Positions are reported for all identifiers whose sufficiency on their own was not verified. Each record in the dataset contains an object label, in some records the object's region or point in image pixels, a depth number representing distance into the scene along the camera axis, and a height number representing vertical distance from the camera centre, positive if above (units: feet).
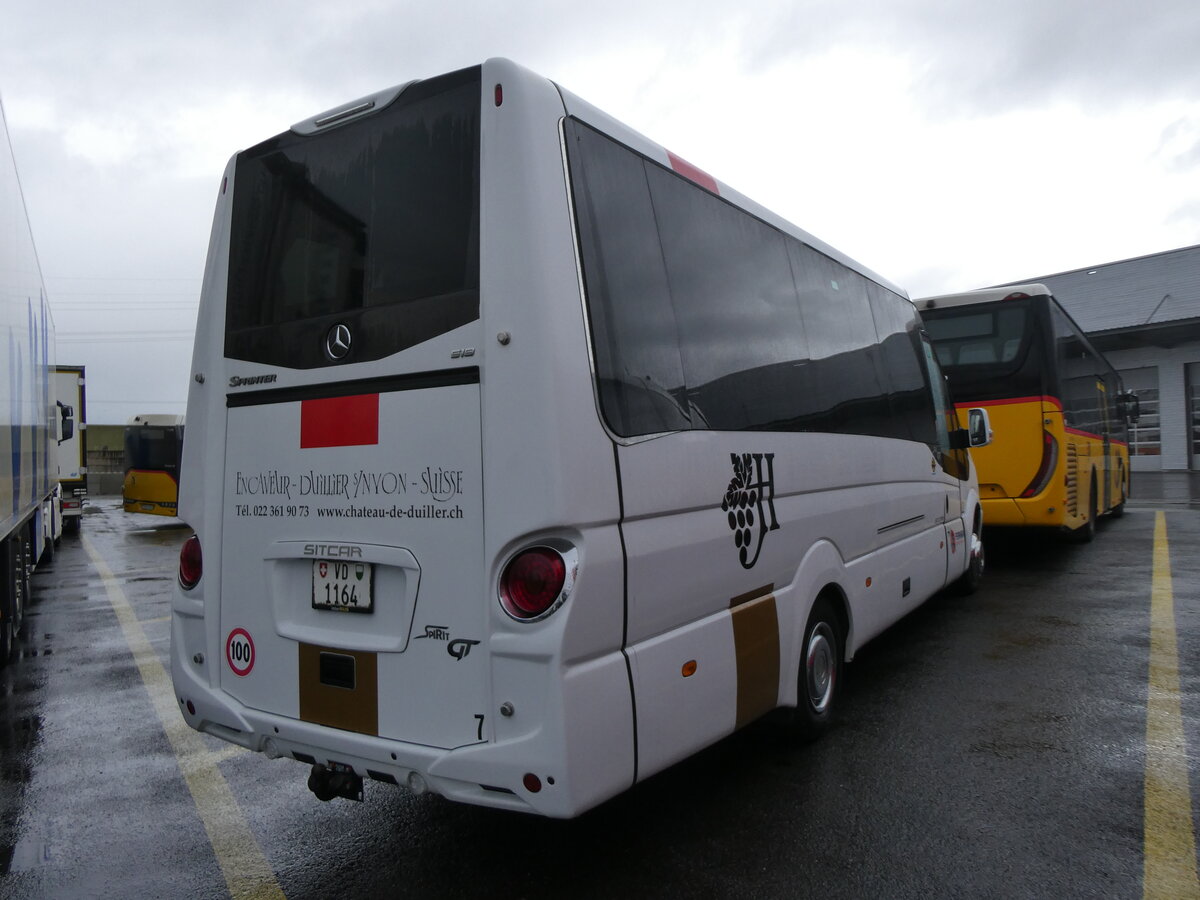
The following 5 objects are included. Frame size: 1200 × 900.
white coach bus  9.07 +0.07
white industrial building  92.84 +12.21
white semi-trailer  17.52 +1.80
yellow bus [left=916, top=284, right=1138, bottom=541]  31.96 +2.55
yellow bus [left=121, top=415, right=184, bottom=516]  67.77 +0.85
